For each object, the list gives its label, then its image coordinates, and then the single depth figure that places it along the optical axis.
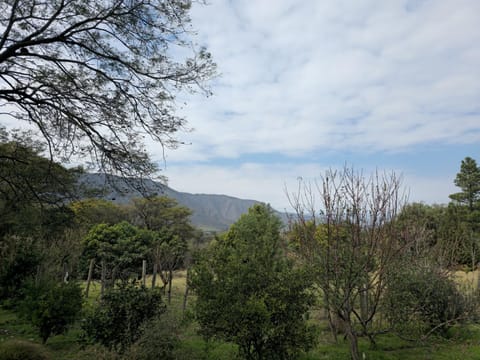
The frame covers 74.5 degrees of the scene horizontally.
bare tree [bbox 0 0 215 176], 4.93
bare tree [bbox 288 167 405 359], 5.53
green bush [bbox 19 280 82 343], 6.70
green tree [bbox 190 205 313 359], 4.62
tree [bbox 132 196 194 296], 33.56
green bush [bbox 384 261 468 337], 6.76
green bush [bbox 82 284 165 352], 5.59
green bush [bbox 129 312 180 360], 4.95
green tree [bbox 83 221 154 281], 14.84
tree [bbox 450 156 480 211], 24.94
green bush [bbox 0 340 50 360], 4.81
